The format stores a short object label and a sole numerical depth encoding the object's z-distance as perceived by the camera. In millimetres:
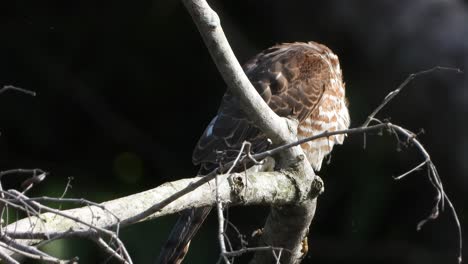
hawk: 8109
